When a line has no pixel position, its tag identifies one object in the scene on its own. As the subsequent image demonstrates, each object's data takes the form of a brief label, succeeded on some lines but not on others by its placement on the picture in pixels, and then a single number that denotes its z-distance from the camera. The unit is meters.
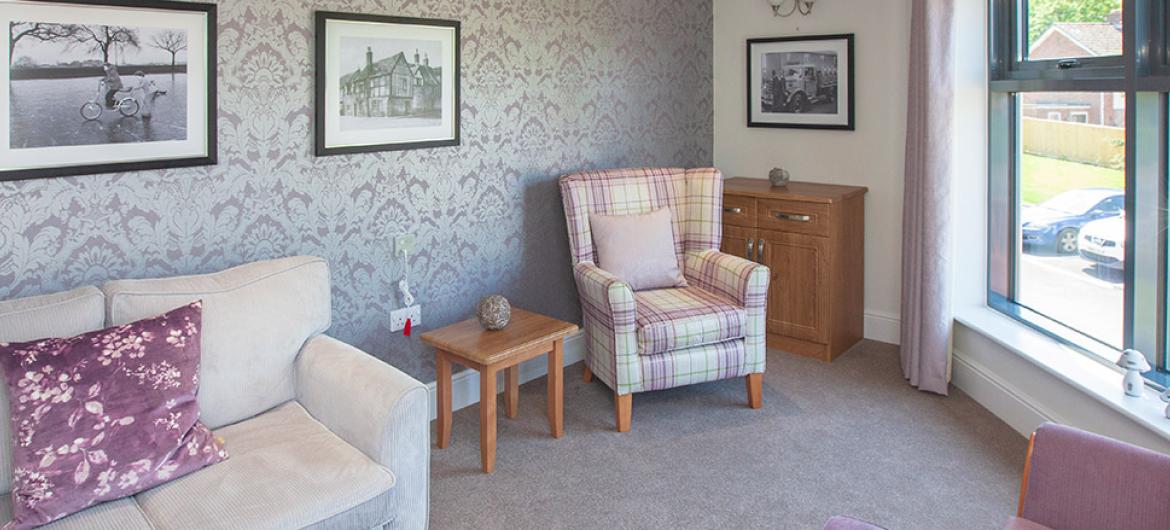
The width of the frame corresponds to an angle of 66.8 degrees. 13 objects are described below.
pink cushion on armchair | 3.96
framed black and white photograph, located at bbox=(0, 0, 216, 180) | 2.48
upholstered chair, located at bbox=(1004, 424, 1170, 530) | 1.85
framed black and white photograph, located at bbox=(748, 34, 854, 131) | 4.70
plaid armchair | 3.54
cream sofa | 2.13
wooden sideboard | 4.34
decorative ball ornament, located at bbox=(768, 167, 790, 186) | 4.69
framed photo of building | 3.21
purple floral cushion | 2.04
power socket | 3.54
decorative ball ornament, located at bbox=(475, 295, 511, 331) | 3.39
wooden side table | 3.17
